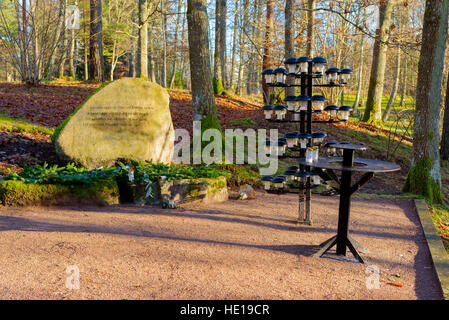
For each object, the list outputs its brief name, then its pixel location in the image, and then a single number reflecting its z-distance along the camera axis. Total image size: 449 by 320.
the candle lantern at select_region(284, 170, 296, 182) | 5.20
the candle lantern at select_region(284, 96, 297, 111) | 5.22
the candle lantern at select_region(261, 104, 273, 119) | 5.39
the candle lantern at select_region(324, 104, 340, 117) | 5.15
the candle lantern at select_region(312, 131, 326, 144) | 5.09
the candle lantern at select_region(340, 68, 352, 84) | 5.29
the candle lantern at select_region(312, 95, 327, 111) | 5.14
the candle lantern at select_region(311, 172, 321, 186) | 5.26
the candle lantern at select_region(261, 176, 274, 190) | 5.41
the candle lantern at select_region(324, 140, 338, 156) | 4.93
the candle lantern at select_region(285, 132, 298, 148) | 5.13
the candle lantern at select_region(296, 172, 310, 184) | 5.06
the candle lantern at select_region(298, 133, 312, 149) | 5.03
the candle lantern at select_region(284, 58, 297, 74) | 5.38
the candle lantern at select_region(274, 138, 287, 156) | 5.32
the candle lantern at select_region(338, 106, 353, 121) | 5.29
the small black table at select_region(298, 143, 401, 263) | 4.22
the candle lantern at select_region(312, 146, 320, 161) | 4.58
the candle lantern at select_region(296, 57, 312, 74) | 5.25
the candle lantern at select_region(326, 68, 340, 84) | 5.33
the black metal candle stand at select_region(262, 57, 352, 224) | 5.28
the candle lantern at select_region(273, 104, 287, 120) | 5.39
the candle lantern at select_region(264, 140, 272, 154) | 5.33
